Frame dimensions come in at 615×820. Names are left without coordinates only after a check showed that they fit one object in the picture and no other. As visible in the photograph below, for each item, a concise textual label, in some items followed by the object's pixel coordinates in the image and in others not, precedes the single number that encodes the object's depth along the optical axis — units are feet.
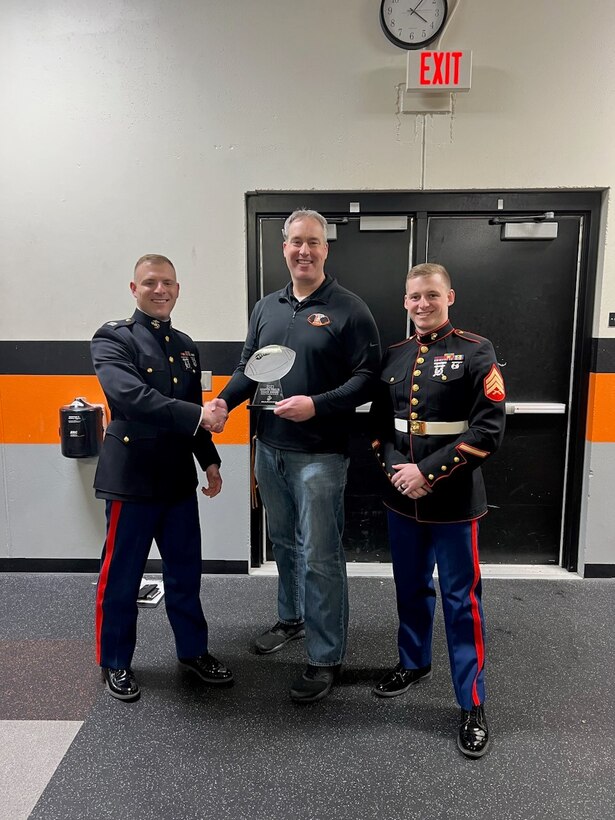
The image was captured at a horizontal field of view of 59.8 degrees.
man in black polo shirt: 6.24
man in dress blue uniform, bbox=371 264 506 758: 5.43
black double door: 9.46
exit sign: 8.34
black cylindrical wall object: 9.20
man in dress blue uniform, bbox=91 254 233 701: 5.95
